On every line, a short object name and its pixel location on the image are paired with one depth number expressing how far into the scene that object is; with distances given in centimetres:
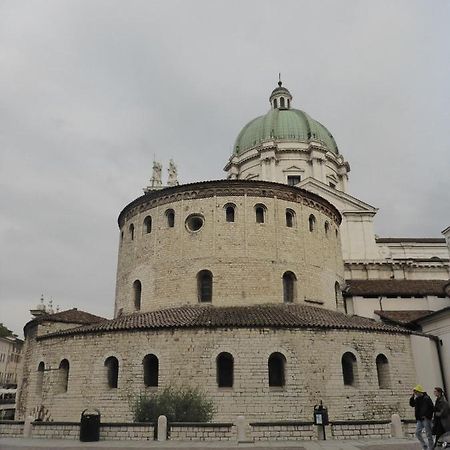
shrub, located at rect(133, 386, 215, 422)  1784
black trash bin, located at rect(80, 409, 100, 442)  1559
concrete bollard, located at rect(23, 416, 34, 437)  1711
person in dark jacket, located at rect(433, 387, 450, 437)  1055
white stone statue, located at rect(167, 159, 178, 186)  4770
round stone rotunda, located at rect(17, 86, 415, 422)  1981
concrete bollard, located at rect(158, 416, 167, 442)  1537
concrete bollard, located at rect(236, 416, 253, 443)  1493
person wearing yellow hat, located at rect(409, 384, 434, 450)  1113
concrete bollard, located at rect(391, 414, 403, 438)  1574
